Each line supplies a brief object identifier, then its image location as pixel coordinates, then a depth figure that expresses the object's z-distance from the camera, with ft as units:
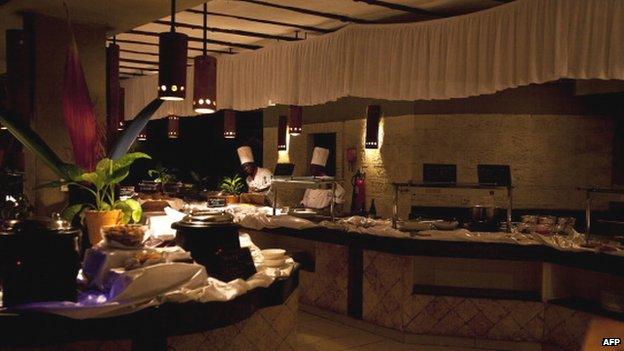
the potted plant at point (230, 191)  25.12
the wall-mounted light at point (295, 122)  33.76
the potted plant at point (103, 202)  9.99
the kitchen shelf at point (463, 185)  16.08
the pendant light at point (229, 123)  37.65
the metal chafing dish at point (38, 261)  7.32
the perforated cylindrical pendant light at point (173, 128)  42.65
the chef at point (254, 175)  34.91
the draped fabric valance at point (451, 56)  14.64
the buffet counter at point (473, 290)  15.28
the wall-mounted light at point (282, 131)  39.29
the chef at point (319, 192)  31.89
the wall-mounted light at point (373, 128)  30.60
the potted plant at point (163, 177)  36.40
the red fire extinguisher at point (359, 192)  30.50
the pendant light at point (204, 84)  16.25
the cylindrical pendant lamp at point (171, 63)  12.80
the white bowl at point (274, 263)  11.25
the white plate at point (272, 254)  11.60
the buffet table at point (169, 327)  7.24
